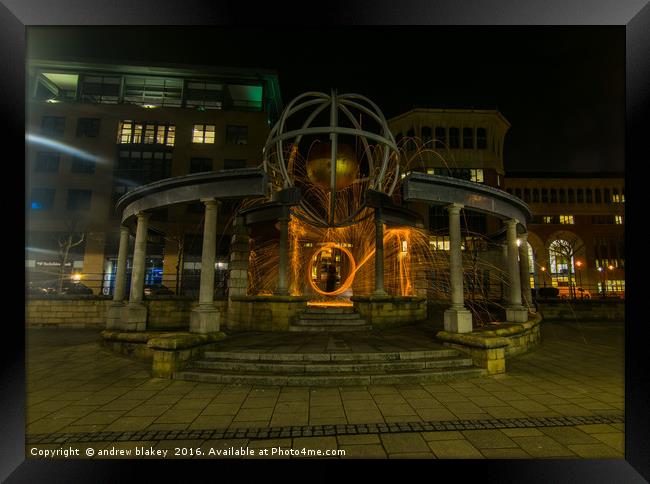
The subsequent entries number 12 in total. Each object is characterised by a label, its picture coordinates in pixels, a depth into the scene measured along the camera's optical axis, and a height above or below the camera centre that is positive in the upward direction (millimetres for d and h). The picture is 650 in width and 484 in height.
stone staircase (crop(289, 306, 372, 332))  10625 -1979
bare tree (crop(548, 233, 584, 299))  40625 +3864
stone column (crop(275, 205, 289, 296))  11391 +289
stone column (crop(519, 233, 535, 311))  13039 -65
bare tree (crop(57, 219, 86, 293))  28938 +2214
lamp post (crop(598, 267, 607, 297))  39769 +75
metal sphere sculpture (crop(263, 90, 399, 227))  9711 +3924
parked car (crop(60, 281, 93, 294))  21094 -2245
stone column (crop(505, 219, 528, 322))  10578 -443
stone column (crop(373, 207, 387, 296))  11594 +372
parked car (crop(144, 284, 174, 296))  21781 -2180
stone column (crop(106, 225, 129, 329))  11625 -1147
